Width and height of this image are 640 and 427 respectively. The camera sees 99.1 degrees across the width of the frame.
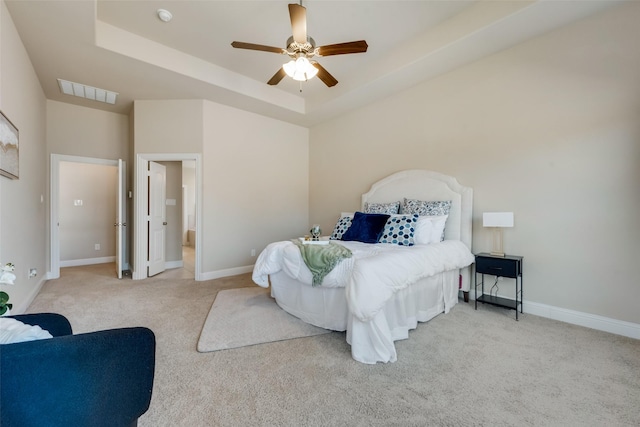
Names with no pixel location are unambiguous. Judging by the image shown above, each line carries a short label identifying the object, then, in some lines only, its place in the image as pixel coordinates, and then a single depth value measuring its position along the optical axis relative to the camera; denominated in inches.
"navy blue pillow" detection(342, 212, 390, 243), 131.4
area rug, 92.7
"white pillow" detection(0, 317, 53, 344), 38.1
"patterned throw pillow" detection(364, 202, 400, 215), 150.9
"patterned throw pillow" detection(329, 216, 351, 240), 150.1
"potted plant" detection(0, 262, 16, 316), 41.1
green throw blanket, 95.6
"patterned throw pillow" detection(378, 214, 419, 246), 123.3
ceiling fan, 91.8
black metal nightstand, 109.0
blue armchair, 33.8
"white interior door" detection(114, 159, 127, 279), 169.3
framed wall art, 89.0
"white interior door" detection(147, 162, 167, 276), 180.7
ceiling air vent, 152.9
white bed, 80.6
